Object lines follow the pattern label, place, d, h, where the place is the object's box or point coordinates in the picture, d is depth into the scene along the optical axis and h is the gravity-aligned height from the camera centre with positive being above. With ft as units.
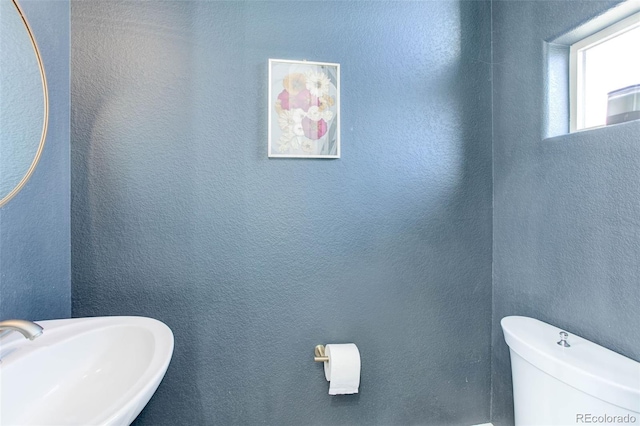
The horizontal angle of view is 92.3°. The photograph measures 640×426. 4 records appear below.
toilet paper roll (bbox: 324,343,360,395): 3.97 -2.06
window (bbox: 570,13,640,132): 3.39 +1.69
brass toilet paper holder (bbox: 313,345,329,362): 4.09 -1.96
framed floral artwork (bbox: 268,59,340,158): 4.15 +1.40
